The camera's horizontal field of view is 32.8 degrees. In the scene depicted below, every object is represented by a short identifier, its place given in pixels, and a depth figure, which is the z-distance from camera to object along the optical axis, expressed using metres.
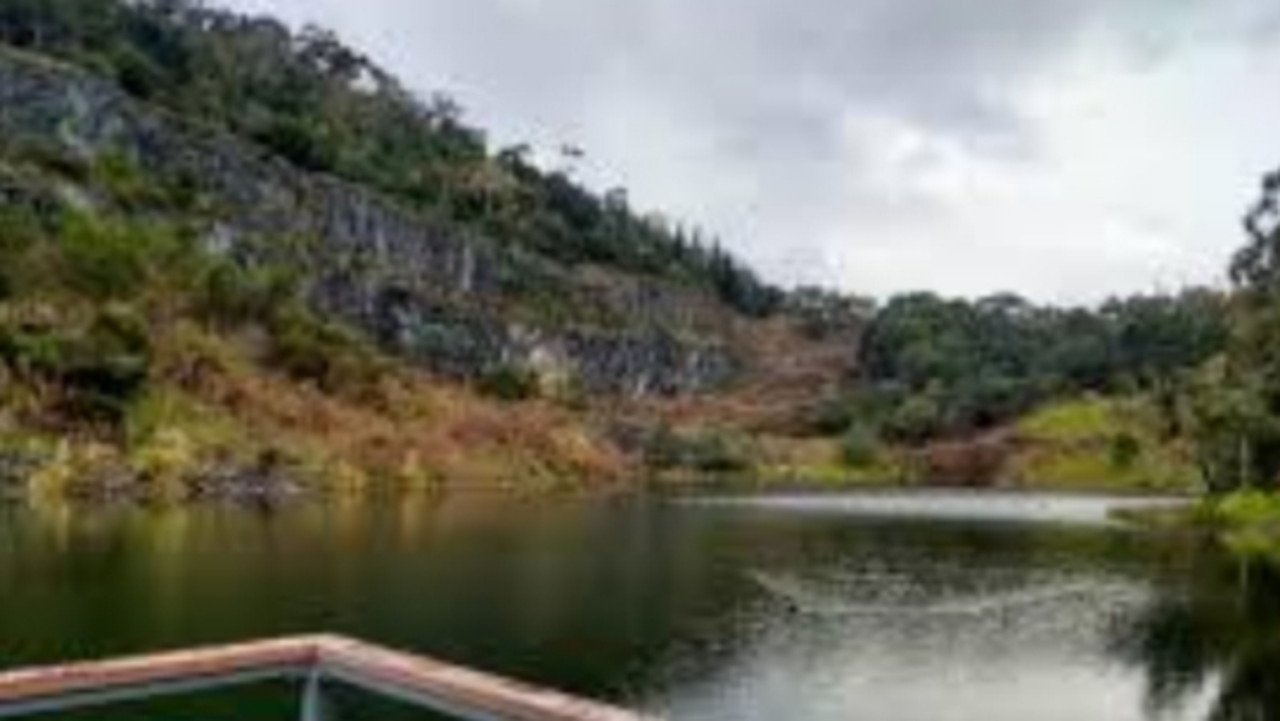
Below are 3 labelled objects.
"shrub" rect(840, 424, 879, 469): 195.88
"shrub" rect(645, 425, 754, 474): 182.38
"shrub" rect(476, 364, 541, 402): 179.88
